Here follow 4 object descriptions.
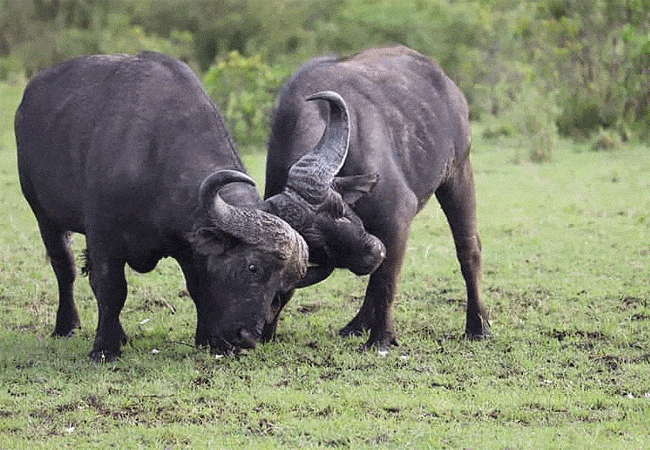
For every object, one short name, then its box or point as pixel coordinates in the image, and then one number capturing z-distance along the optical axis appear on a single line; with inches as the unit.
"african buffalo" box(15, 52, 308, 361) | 543.2
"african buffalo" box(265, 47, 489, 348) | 574.9
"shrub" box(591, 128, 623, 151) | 1441.9
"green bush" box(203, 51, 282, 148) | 1526.8
